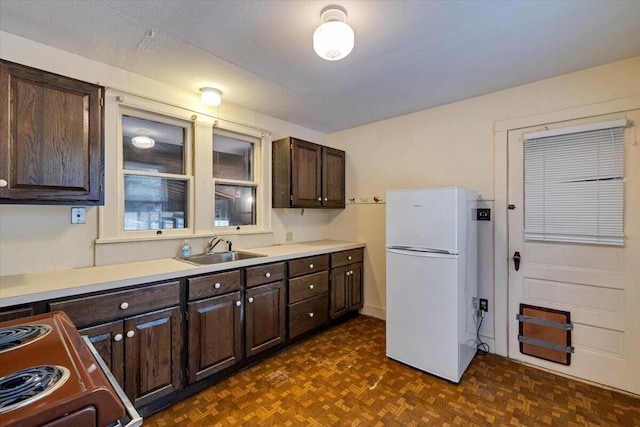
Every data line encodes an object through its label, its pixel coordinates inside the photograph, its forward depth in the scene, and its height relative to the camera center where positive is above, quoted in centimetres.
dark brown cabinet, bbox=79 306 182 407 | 171 -86
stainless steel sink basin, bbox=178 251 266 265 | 263 -42
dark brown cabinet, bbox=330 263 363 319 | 322 -88
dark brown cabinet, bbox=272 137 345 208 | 321 +44
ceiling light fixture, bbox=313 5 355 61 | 157 +96
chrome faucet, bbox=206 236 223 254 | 278 -30
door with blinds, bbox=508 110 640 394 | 213 -26
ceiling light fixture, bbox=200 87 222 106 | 255 +102
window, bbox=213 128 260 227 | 299 +36
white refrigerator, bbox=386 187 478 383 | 226 -54
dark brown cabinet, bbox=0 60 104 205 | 160 +44
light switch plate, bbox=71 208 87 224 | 206 -3
